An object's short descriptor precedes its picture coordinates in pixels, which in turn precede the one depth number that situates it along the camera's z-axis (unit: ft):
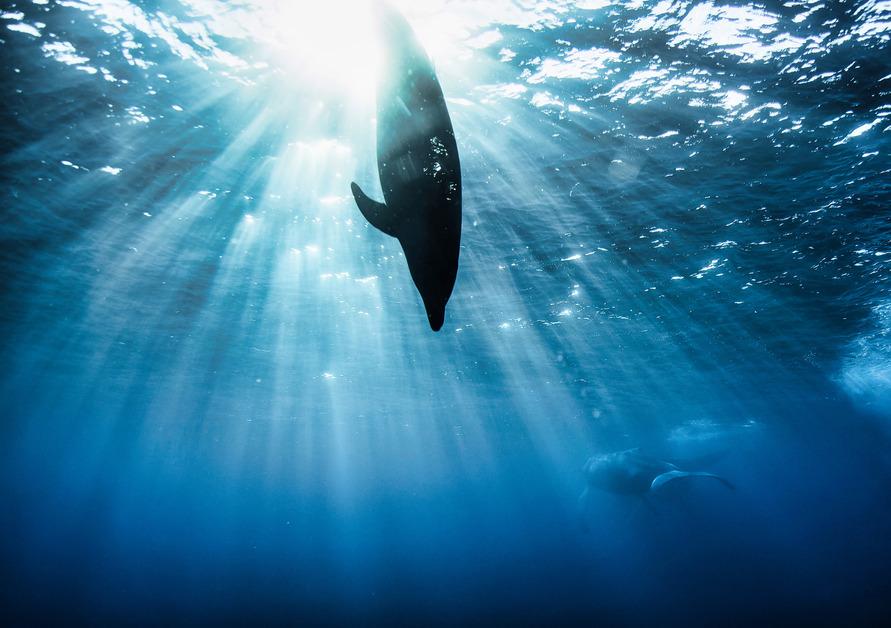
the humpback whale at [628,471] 70.49
